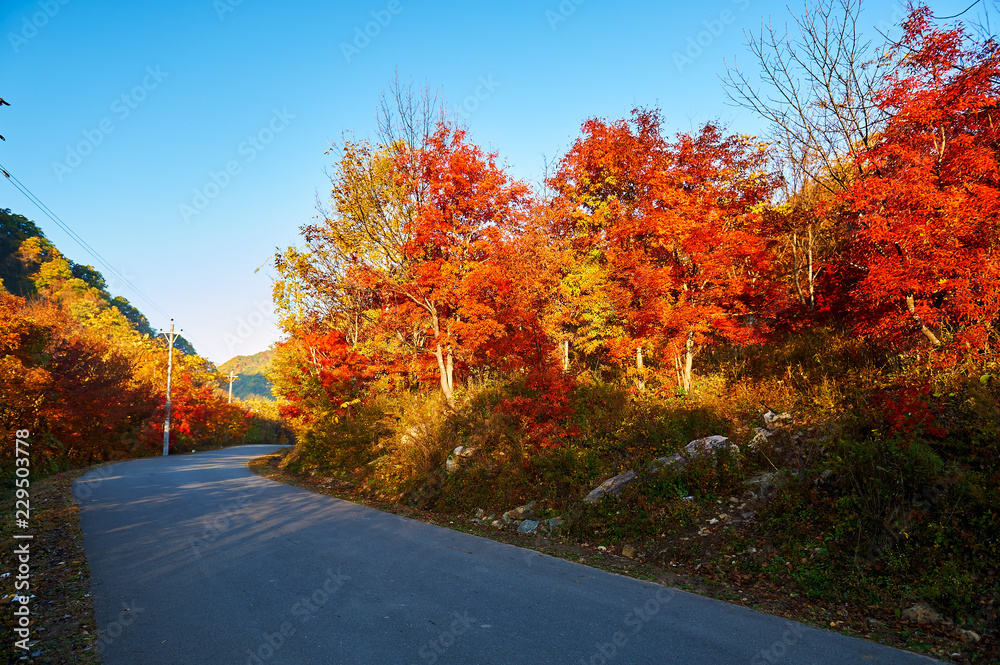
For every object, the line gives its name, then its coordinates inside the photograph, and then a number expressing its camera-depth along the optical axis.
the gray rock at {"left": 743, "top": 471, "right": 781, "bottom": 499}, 6.72
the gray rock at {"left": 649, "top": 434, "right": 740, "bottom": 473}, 7.85
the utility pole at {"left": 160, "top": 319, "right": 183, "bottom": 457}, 29.81
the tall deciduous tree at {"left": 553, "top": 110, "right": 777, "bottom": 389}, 11.06
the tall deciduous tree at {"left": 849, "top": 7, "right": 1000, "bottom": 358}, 6.67
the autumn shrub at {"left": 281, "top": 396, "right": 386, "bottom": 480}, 14.71
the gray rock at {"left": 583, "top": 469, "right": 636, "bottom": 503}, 8.04
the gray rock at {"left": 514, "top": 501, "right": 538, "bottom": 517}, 8.67
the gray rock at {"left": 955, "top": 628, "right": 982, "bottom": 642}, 3.99
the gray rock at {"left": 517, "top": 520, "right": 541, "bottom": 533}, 8.11
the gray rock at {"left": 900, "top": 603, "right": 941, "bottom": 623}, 4.33
